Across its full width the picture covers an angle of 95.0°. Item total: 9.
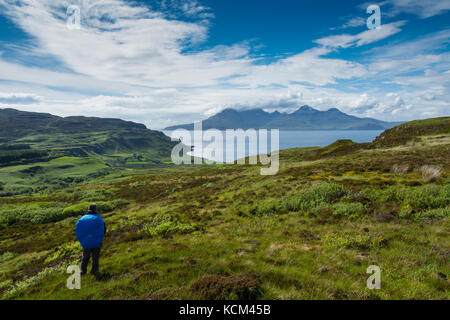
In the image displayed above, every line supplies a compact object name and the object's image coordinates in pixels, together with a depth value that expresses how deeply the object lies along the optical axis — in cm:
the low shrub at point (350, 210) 1407
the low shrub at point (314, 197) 1764
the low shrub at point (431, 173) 1745
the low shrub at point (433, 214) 1167
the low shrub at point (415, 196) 1337
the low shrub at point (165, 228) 1661
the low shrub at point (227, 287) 610
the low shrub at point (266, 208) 1816
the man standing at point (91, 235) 872
